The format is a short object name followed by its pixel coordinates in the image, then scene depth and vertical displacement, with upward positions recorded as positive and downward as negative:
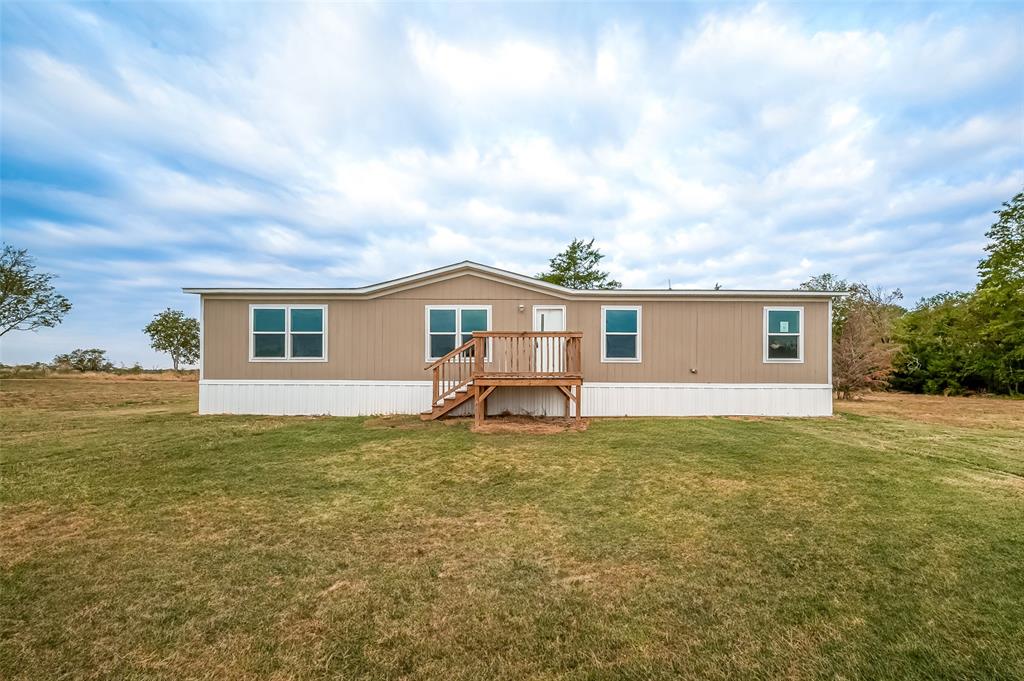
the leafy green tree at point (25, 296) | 21.39 +2.42
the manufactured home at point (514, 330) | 10.67 -0.09
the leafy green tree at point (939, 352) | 18.06 -0.42
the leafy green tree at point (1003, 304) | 17.41 +1.58
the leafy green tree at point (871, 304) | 17.89 +1.72
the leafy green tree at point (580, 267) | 26.83 +4.75
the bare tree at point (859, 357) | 15.02 -0.51
